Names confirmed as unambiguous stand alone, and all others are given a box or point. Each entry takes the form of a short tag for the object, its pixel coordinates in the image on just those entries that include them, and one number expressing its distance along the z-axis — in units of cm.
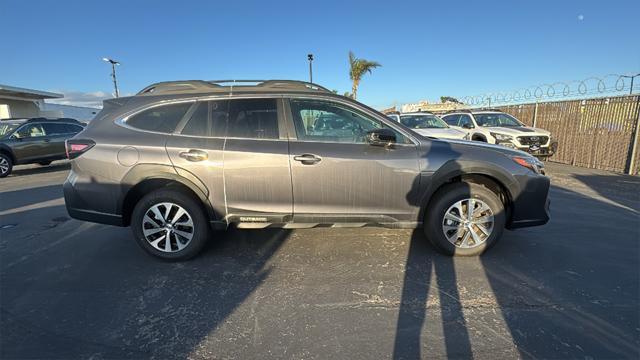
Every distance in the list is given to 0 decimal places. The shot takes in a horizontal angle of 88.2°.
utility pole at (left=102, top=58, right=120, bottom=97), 2829
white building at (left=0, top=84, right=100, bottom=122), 2667
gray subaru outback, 350
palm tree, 2489
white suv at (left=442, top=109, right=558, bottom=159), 990
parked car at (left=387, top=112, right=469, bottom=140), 1032
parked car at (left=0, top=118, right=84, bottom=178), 1059
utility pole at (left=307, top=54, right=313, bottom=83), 2314
